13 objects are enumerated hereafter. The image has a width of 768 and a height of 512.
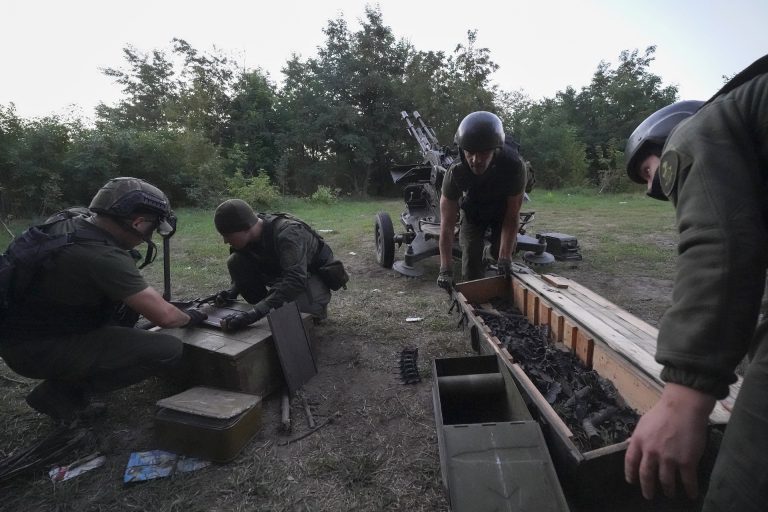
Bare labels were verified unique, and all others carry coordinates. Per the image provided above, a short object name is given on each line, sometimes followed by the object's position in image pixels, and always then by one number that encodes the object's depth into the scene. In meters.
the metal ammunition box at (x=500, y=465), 1.49
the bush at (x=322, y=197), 15.83
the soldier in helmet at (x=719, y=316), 0.81
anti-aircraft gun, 5.23
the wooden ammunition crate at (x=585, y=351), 1.59
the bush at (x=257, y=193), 14.22
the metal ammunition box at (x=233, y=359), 2.54
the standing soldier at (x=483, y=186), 3.46
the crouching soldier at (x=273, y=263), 3.09
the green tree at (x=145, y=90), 22.97
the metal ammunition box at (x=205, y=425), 2.17
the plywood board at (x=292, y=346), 2.76
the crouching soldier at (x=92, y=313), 2.27
